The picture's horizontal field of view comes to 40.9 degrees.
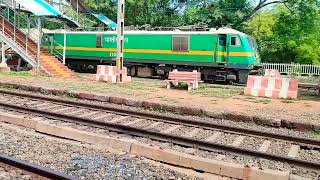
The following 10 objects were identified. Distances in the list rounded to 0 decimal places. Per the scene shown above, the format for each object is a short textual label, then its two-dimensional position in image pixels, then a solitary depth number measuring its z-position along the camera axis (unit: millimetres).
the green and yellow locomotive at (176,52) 21969
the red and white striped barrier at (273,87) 14352
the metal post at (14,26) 23094
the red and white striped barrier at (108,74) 19234
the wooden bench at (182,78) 17188
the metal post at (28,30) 23584
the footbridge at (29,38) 22109
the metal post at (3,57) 23553
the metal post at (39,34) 22033
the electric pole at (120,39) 18277
